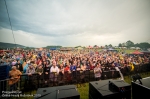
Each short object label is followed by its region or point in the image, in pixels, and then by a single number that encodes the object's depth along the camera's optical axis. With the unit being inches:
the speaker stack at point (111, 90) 121.4
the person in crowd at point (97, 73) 316.5
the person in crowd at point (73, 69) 295.1
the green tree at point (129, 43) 5030.5
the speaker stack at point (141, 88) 107.0
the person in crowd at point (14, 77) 218.6
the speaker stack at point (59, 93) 106.3
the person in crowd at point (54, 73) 267.7
